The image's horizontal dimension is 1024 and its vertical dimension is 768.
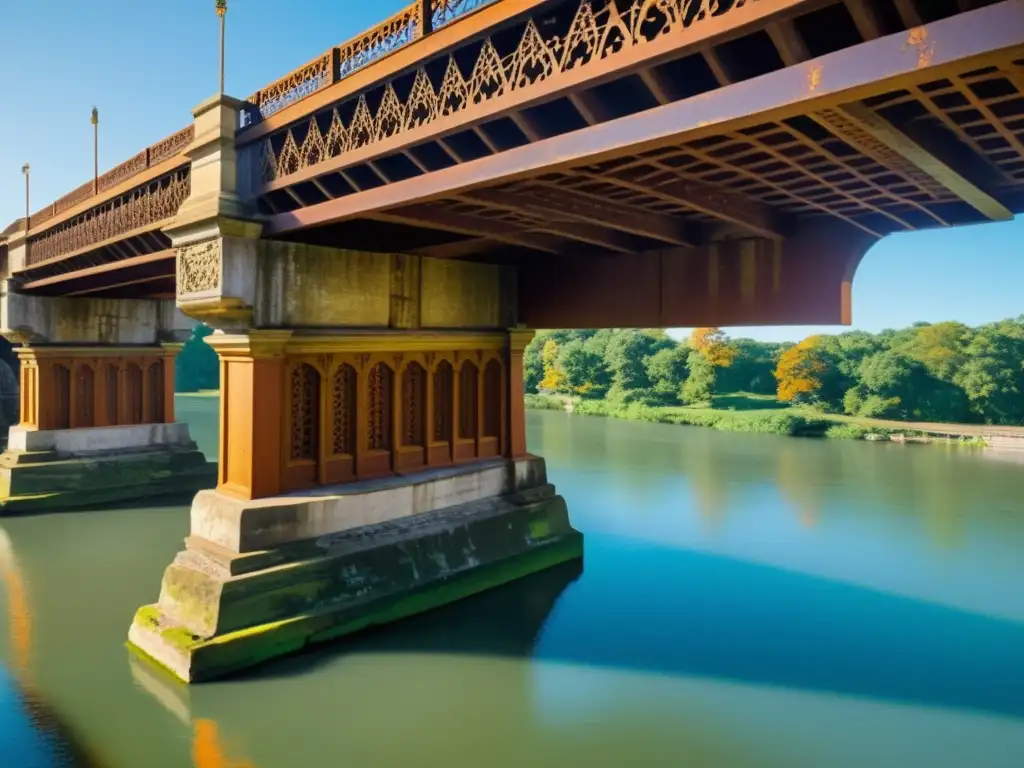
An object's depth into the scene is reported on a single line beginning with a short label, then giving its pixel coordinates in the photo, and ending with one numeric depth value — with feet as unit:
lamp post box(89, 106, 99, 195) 46.29
